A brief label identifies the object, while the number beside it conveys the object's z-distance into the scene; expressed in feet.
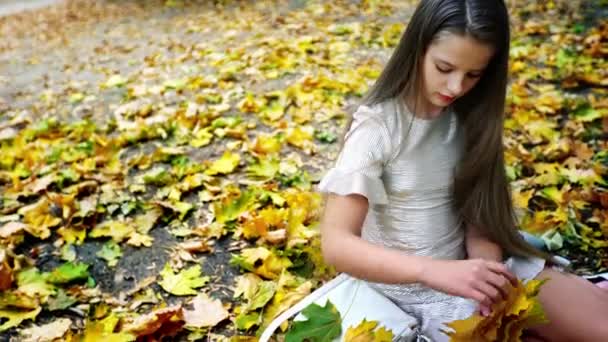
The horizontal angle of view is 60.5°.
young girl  3.73
